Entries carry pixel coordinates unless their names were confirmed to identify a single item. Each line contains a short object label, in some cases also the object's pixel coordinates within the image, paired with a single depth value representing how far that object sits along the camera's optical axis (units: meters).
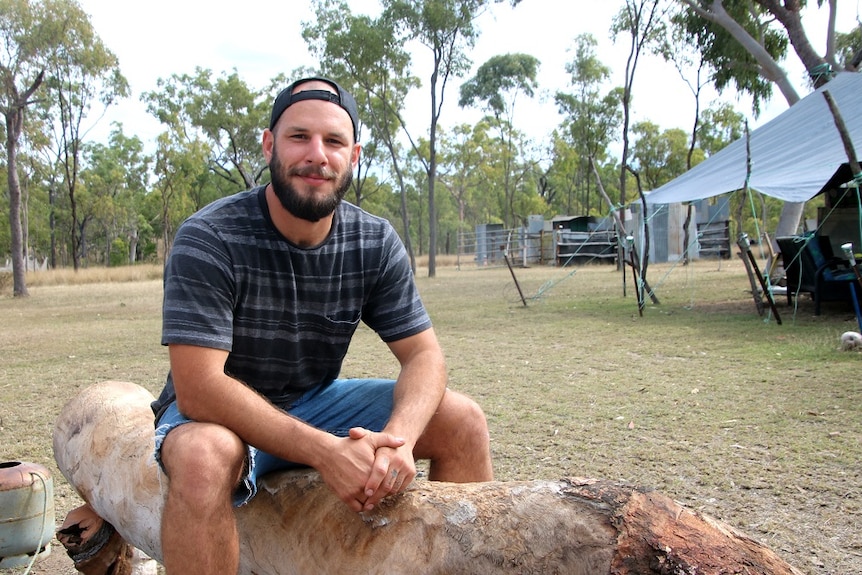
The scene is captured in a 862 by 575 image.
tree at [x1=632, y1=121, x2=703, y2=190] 34.09
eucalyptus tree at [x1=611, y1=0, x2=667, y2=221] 18.98
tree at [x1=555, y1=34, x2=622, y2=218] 32.06
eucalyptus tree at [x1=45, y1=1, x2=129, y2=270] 18.73
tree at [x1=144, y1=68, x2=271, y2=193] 29.52
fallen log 1.28
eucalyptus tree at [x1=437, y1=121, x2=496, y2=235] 36.81
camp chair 7.93
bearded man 1.55
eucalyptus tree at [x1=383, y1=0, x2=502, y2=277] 21.09
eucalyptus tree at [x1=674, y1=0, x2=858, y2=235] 11.54
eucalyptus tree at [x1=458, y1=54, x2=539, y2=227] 35.62
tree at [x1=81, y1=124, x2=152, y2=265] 38.25
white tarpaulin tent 7.93
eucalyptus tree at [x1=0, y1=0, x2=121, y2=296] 17.66
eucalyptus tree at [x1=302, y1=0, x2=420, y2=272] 21.86
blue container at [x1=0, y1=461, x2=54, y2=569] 2.46
